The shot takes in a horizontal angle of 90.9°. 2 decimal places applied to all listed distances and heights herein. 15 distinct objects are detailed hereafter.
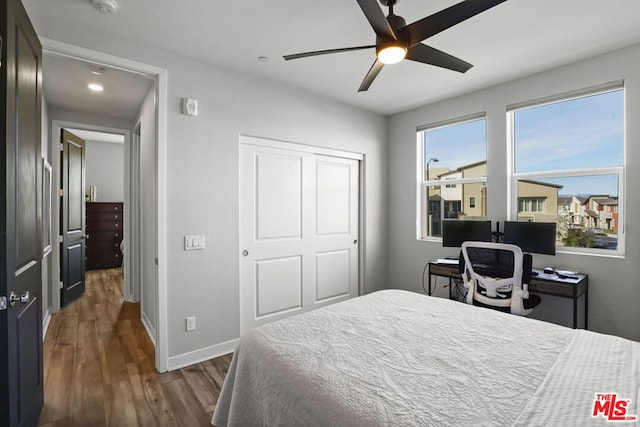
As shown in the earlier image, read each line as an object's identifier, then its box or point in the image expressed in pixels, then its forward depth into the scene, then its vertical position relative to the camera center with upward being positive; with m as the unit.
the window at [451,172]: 3.57 +0.48
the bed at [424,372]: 0.99 -0.62
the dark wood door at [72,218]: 3.98 -0.11
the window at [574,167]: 2.73 +0.42
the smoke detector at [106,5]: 1.92 +1.26
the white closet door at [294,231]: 3.09 -0.23
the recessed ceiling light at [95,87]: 2.94 +1.17
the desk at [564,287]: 2.53 -0.63
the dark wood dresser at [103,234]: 6.16 -0.48
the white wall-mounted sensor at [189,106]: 2.61 +0.86
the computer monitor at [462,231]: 3.25 -0.21
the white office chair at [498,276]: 2.51 -0.54
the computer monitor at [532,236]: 2.84 -0.23
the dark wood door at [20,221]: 1.40 -0.06
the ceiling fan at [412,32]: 1.46 +0.94
